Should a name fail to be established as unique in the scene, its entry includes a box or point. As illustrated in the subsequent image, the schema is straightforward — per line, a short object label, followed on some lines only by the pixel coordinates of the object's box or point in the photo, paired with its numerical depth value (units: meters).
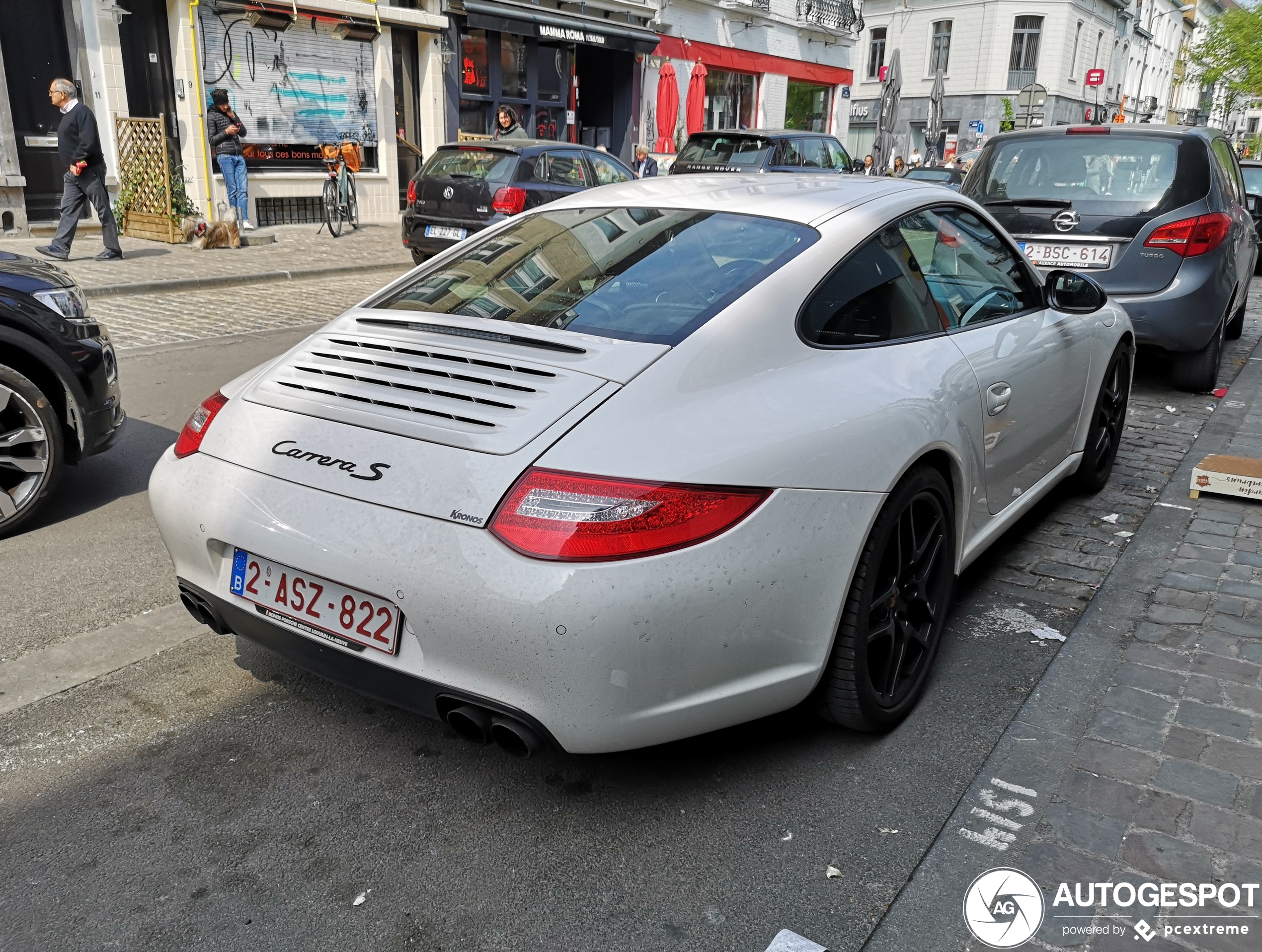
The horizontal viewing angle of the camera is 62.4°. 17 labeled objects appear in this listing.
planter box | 13.97
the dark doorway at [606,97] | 25.59
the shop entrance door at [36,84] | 13.88
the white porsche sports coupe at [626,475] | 2.20
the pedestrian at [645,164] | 20.08
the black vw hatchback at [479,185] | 11.97
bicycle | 16.45
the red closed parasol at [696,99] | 27.53
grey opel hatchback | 6.59
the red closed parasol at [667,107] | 26.42
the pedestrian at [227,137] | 14.69
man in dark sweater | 11.91
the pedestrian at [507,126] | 17.73
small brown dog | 13.84
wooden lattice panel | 13.78
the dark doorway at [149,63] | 15.20
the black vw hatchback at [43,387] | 4.27
